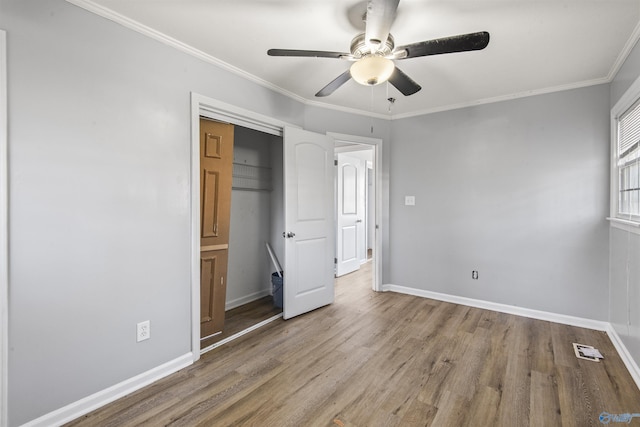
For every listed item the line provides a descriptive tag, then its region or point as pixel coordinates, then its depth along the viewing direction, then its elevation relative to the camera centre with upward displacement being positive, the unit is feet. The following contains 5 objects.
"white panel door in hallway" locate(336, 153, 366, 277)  16.58 -0.09
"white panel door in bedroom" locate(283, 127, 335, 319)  10.18 -0.35
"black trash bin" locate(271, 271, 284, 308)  11.16 -2.99
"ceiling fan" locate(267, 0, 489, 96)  4.80 +3.11
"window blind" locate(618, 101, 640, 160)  7.39 +2.23
